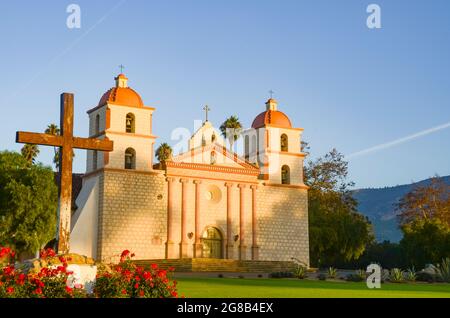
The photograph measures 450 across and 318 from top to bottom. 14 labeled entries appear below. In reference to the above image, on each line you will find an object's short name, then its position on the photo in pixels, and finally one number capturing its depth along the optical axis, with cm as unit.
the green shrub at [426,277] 3488
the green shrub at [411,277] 3446
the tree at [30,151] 5422
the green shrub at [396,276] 3312
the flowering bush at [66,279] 1430
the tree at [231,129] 6400
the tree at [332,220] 5600
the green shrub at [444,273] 3534
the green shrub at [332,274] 3497
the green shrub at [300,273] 3452
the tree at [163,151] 6563
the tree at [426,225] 5328
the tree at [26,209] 4078
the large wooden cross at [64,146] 1748
